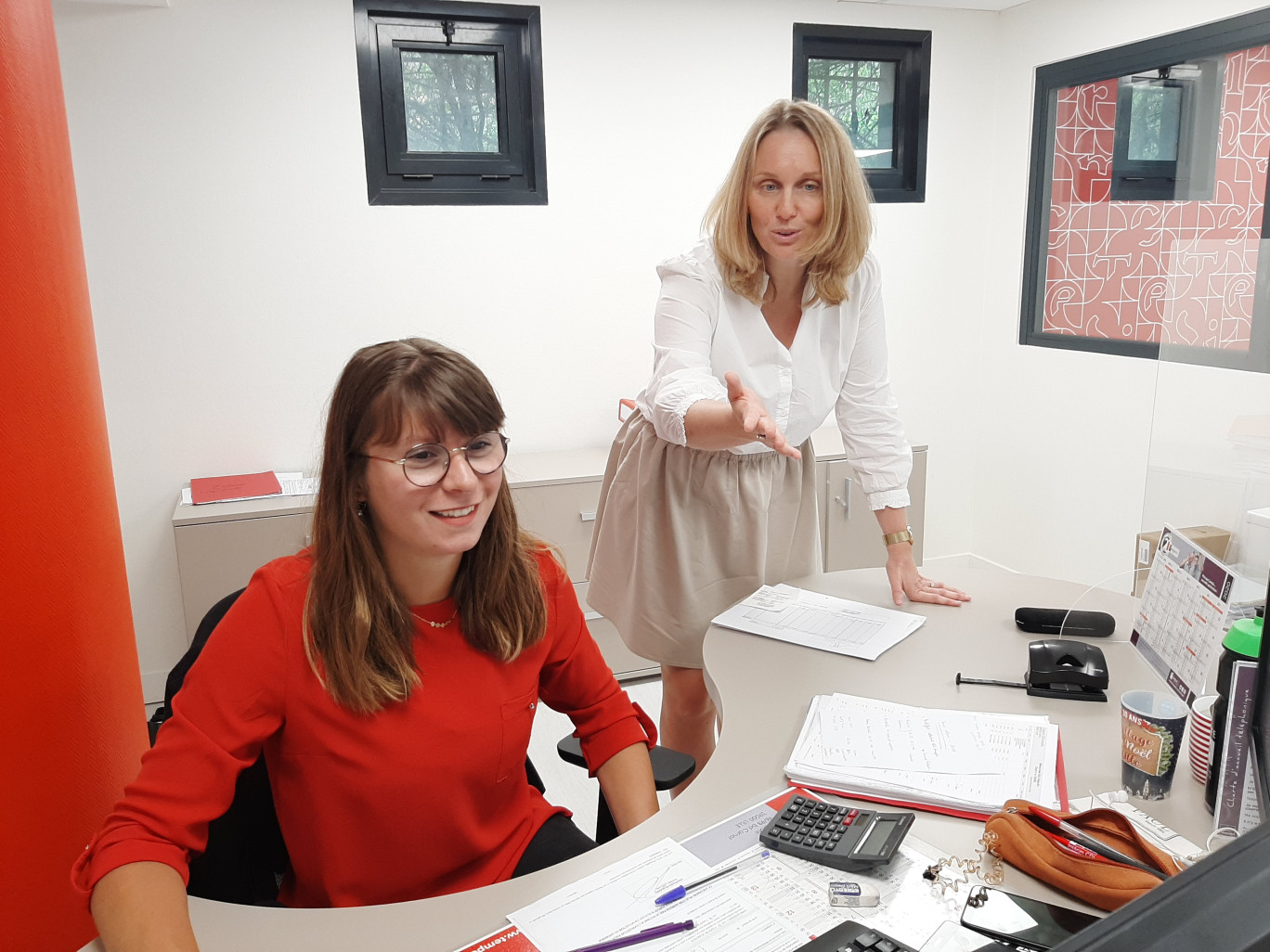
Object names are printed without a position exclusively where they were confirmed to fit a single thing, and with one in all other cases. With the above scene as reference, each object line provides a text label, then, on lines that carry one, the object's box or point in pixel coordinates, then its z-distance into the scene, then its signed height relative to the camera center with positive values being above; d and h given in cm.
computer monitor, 31 -21
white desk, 104 -66
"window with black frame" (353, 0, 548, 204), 330 +58
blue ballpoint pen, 105 -66
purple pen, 98 -66
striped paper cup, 123 -59
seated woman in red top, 120 -51
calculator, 109 -64
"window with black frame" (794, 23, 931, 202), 393 +67
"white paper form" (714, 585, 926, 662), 171 -64
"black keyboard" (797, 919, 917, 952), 87 -59
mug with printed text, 120 -59
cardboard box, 126 -37
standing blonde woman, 184 -28
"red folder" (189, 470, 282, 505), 309 -67
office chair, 127 -74
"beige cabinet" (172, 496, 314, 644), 297 -80
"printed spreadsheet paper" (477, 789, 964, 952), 99 -66
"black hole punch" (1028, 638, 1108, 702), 151 -63
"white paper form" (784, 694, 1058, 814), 122 -65
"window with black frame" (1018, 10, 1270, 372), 320 +29
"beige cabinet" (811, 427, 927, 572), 355 -91
